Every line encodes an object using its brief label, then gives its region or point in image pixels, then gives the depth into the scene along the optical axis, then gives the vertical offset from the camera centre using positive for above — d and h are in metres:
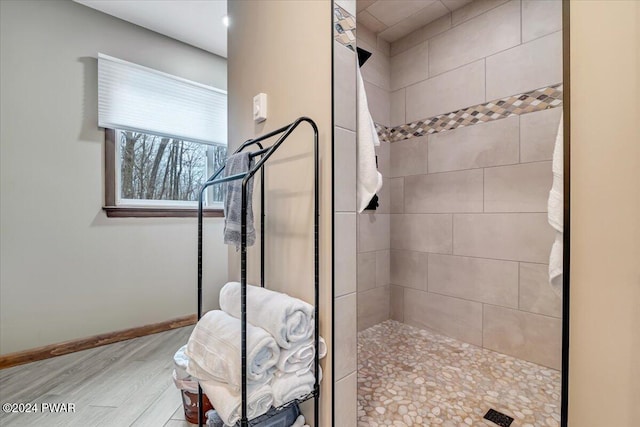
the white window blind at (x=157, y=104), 2.23 +0.90
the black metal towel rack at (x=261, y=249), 0.88 -0.14
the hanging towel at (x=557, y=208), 0.62 +0.01
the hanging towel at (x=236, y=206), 1.01 +0.02
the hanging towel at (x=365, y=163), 1.17 +0.19
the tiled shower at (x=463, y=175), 1.67 +0.25
